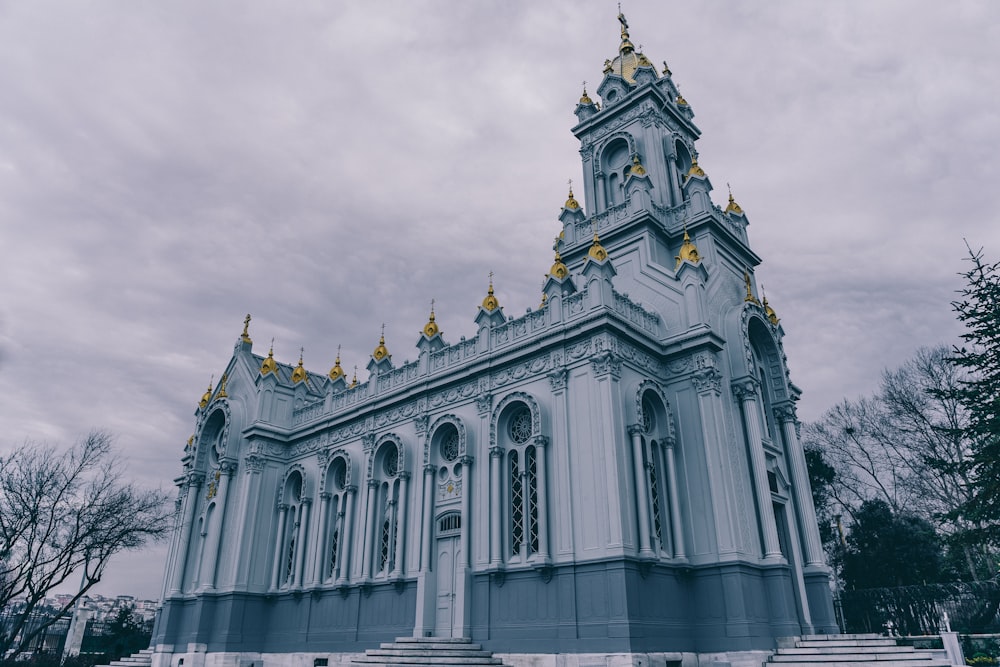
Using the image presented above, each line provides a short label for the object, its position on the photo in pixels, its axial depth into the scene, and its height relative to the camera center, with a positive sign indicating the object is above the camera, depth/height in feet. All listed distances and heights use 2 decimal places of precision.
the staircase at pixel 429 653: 58.23 -1.99
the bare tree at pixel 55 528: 66.18 +10.31
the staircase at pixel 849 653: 51.75 -2.00
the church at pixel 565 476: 59.06 +15.95
